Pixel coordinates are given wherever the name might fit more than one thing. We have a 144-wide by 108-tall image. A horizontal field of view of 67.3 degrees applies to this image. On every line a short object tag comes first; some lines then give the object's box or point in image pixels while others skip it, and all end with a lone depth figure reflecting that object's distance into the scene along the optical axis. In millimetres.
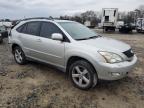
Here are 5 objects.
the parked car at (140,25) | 14203
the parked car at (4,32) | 8400
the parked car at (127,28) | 14891
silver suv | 2331
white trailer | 14860
